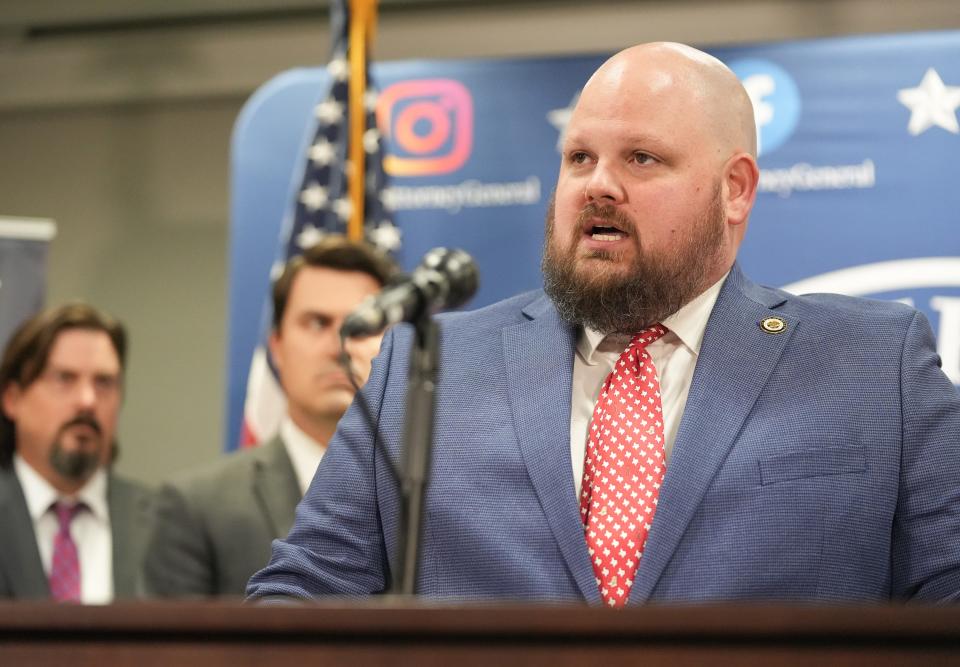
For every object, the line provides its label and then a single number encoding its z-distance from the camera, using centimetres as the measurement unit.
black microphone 334
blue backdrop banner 814
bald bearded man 418
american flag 882
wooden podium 235
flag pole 902
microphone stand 334
